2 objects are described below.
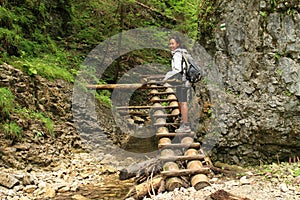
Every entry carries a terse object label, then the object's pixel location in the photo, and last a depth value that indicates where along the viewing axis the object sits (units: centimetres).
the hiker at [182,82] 634
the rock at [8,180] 491
